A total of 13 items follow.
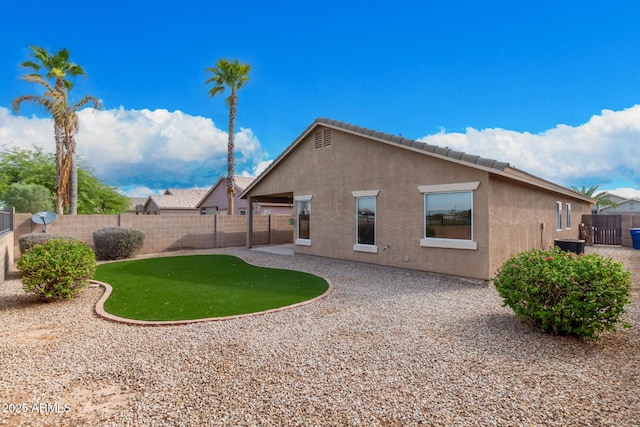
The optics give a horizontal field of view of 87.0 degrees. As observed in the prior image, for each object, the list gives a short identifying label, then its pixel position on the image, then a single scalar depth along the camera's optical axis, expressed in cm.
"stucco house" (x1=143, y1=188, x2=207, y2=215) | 4247
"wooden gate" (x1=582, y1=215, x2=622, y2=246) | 1992
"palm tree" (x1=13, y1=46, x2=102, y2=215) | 1762
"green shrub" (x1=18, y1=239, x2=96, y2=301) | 704
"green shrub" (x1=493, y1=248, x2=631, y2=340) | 476
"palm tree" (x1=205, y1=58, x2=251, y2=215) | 2341
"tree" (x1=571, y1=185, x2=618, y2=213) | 3969
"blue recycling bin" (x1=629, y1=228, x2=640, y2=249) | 1761
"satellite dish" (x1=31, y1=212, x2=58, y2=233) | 1334
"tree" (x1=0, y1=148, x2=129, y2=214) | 2867
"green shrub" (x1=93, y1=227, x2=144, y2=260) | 1421
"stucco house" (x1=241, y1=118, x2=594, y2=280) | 930
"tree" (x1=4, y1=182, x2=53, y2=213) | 2334
